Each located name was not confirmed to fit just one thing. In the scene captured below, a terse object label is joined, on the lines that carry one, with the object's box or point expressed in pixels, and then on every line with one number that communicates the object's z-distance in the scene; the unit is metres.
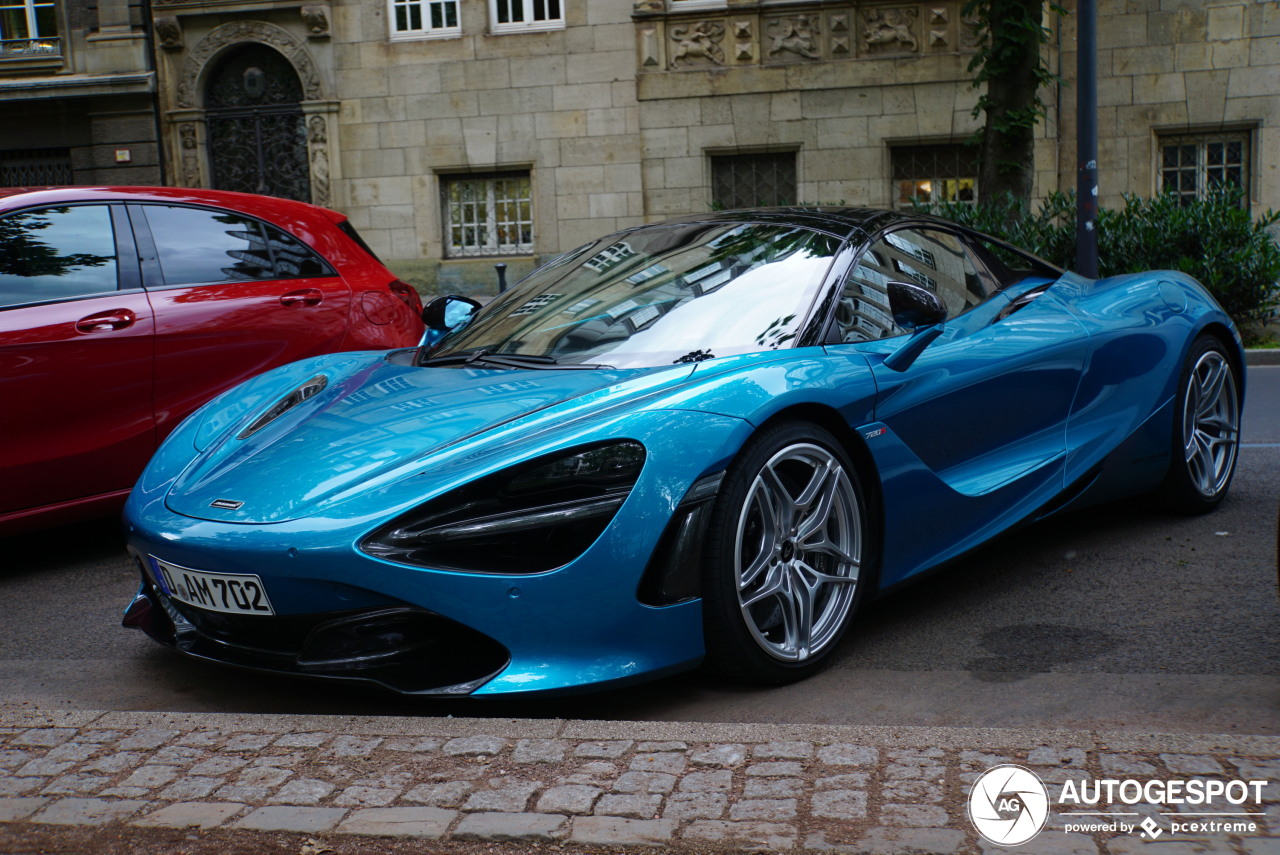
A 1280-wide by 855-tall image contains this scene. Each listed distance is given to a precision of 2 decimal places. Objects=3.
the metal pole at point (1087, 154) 9.58
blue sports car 2.98
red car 4.68
